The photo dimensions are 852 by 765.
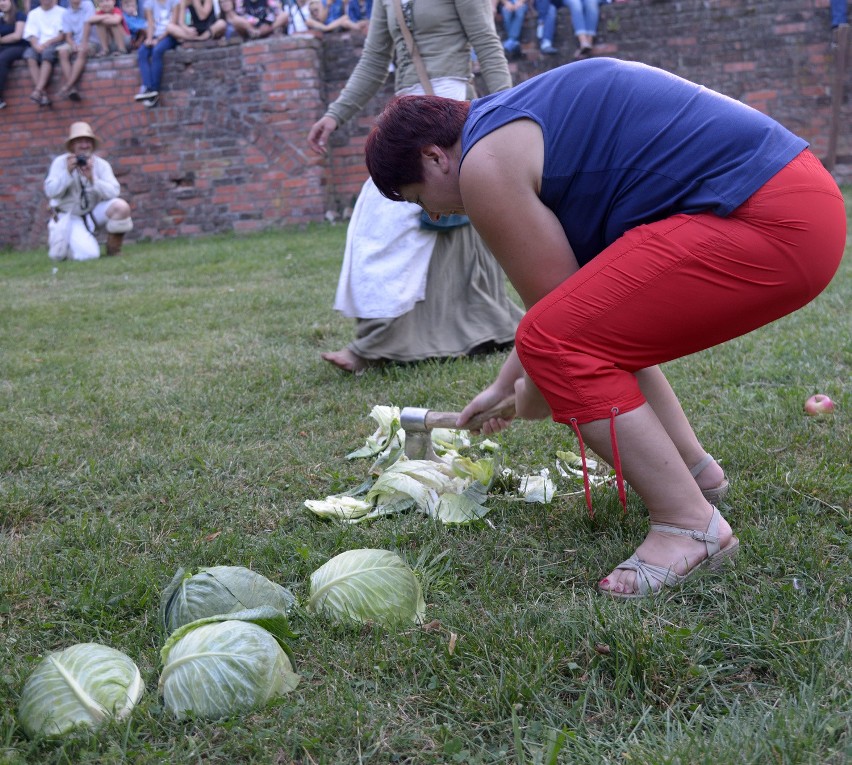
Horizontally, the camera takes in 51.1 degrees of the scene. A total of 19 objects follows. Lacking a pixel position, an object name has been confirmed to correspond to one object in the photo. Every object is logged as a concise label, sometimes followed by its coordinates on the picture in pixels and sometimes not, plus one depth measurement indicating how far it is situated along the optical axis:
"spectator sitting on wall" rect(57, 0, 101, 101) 12.71
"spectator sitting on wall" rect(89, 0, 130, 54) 13.20
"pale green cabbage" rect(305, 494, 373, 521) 2.82
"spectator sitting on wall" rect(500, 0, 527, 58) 12.39
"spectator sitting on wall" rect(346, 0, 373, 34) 13.25
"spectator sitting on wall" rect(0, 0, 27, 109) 12.99
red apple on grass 3.45
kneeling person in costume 11.33
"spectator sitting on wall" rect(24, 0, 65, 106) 12.77
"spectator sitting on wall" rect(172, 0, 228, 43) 12.89
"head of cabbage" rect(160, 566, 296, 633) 2.04
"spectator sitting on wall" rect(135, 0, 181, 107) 12.45
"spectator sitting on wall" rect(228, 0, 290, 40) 12.84
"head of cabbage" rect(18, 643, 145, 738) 1.79
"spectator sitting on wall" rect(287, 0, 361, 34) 13.00
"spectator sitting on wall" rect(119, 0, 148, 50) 13.40
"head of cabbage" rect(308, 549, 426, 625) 2.12
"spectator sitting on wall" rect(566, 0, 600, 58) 12.06
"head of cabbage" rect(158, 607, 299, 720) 1.81
